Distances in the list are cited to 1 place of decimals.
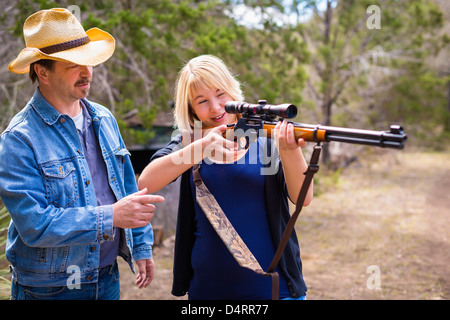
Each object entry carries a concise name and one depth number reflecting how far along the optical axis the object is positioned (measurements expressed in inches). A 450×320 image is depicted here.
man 83.7
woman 90.0
